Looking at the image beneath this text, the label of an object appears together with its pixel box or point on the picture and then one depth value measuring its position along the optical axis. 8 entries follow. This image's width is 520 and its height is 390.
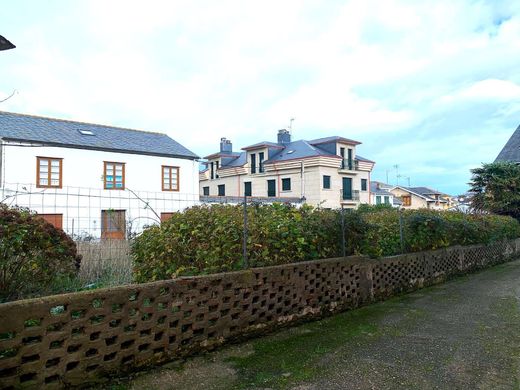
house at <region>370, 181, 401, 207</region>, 51.16
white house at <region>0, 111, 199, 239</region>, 19.98
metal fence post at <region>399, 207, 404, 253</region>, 7.55
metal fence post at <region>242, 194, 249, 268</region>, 4.52
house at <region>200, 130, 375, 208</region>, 35.66
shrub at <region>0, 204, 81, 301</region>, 4.37
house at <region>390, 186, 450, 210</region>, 59.06
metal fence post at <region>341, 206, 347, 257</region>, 5.91
